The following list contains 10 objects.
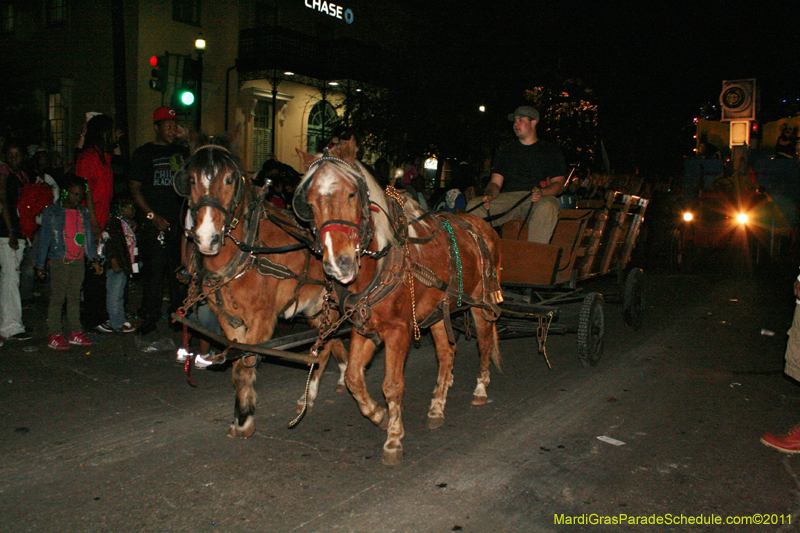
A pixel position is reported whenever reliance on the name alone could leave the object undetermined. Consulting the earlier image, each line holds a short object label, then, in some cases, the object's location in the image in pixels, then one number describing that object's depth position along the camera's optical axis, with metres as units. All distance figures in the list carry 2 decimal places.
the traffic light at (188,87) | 10.73
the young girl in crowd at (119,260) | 7.62
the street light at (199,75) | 10.96
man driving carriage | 6.95
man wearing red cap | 6.84
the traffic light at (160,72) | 10.80
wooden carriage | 6.59
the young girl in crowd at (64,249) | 6.99
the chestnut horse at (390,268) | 3.77
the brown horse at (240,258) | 4.26
